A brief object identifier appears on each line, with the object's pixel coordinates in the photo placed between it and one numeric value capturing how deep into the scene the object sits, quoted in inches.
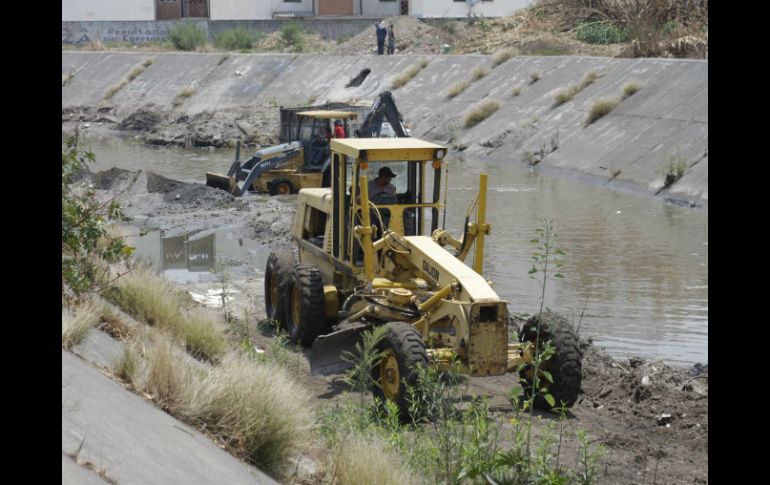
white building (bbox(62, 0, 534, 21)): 2881.4
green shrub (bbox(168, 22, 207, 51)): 2605.8
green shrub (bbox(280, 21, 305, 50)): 2640.3
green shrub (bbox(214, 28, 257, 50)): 2620.6
